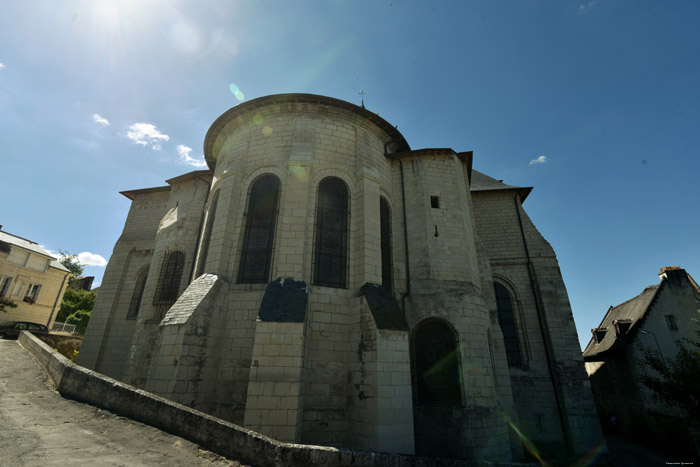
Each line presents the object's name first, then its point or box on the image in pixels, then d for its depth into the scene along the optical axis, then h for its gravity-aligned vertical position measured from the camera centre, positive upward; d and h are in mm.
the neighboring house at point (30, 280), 19250 +3671
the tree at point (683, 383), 9917 -1156
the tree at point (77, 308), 27031 +2822
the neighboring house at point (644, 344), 14351 +164
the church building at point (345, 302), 6684 +1132
